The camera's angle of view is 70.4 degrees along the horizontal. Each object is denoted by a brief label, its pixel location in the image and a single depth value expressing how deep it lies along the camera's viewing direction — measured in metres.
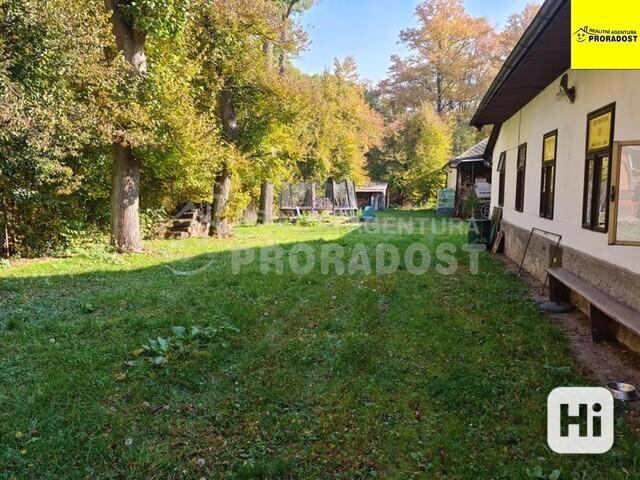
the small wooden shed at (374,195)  31.43
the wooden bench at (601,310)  3.75
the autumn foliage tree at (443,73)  32.56
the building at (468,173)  21.03
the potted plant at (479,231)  11.89
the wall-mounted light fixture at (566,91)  5.97
